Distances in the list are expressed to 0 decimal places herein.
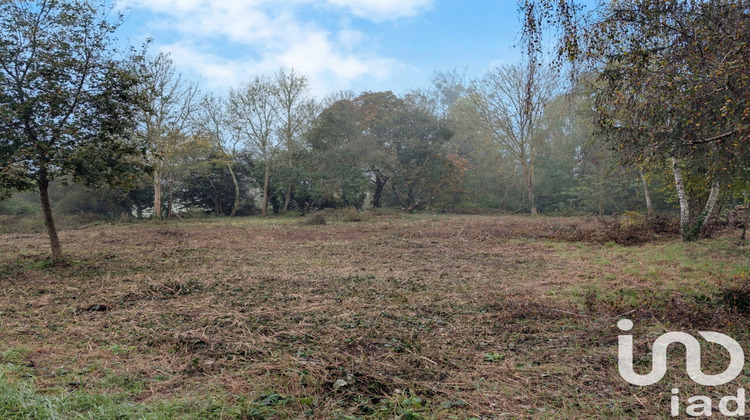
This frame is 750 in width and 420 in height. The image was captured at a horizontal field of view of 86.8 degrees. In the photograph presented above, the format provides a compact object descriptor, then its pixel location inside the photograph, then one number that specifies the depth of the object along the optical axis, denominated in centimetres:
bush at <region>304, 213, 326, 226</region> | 1817
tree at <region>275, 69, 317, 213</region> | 2414
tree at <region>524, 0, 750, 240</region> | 414
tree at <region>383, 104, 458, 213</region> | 2566
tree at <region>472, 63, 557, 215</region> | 2378
